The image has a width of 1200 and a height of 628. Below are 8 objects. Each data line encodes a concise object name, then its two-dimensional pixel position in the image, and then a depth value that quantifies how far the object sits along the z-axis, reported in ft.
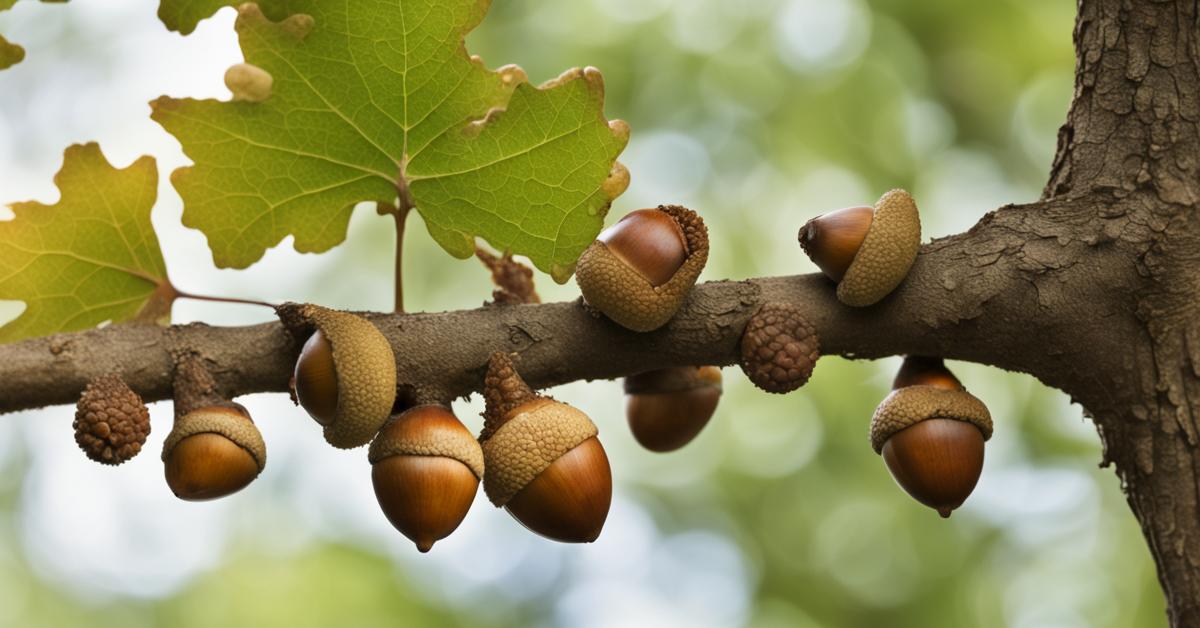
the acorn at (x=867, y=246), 2.23
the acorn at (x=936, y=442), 2.23
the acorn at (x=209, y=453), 2.16
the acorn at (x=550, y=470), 2.16
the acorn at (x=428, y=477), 2.16
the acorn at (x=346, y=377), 2.16
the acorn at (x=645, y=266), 2.20
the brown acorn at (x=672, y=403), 2.35
